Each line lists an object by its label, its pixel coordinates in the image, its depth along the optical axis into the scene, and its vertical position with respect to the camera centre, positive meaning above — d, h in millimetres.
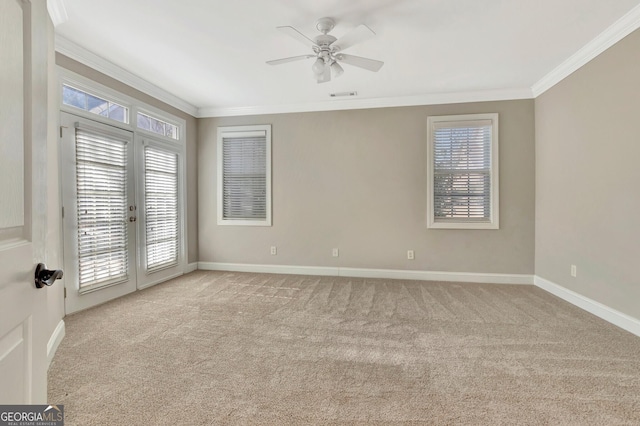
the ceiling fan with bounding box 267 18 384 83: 2598 +1488
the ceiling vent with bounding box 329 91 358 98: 4238 +1637
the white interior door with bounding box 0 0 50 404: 743 +28
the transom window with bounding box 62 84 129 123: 2924 +1134
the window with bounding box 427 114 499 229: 4195 +514
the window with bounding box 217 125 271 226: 4832 +547
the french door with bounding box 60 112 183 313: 2939 -17
